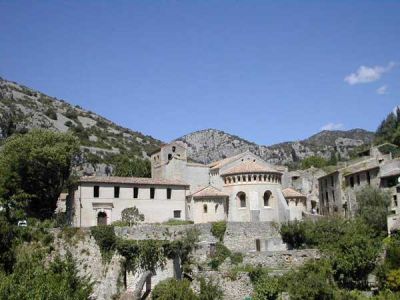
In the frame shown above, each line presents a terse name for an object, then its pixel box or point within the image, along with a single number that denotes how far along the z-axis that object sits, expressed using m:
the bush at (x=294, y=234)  43.66
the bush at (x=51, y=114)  122.12
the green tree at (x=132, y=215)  47.97
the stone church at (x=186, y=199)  48.53
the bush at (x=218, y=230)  44.38
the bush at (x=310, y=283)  33.92
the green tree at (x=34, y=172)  46.31
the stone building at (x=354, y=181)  52.00
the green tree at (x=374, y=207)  46.50
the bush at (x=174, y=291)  34.97
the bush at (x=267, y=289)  35.09
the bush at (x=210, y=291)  36.00
